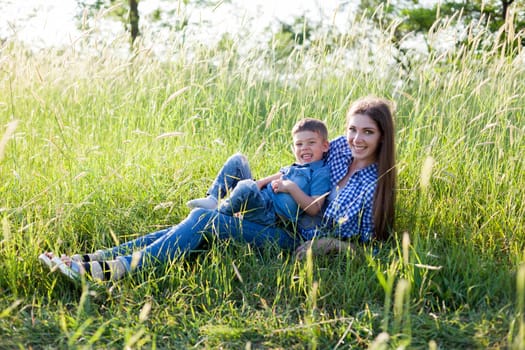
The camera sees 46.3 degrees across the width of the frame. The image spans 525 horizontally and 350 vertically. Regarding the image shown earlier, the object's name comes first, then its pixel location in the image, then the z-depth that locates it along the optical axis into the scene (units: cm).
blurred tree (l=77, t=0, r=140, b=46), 1098
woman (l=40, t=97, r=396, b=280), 257
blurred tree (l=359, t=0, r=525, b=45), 1111
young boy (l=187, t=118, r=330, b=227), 269
